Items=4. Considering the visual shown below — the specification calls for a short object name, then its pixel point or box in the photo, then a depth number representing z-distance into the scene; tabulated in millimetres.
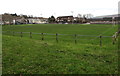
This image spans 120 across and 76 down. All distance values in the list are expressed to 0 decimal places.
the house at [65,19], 92689
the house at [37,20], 94174
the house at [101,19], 82677
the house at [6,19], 52739
